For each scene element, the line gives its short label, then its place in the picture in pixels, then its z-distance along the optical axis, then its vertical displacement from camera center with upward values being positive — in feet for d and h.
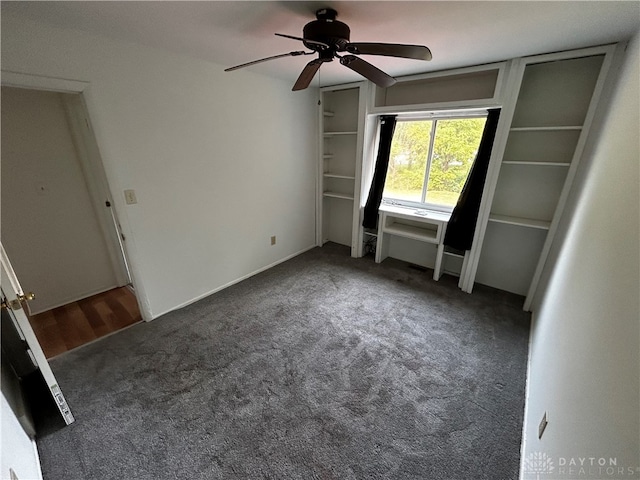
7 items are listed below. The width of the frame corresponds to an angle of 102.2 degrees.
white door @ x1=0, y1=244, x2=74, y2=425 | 4.29 -2.95
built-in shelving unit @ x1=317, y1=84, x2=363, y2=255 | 11.96 -0.51
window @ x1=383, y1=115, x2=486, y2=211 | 9.71 -0.24
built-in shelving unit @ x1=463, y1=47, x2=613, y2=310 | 7.25 -0.20
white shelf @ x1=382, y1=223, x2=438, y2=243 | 10.45 -3.21
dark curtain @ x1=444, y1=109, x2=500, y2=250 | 8.38 -1.55
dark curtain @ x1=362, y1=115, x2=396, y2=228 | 10.74 -0.82
